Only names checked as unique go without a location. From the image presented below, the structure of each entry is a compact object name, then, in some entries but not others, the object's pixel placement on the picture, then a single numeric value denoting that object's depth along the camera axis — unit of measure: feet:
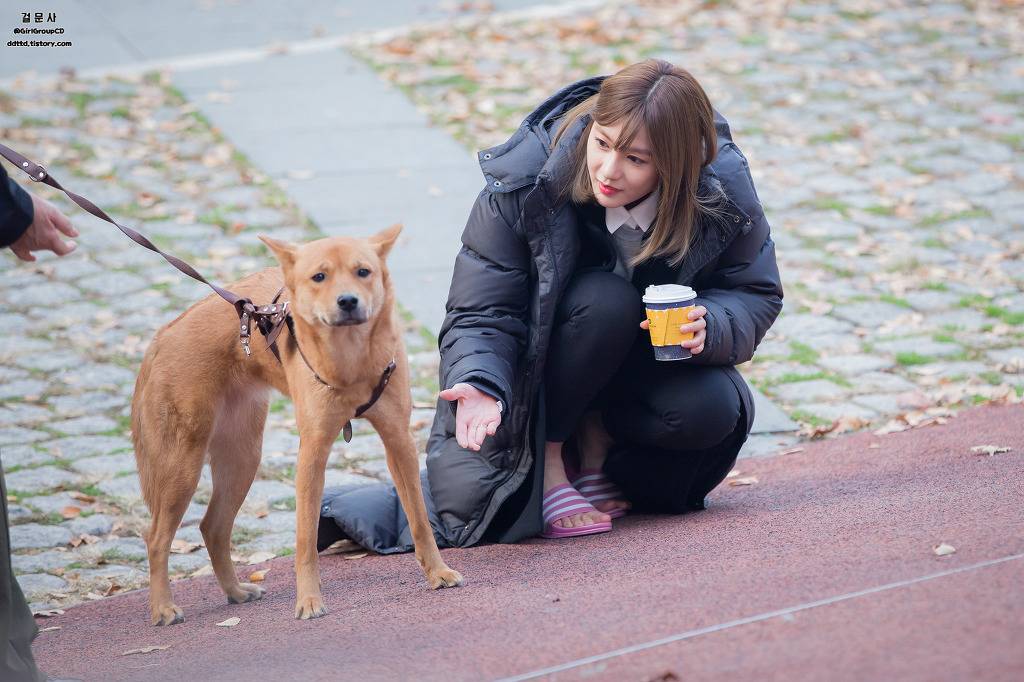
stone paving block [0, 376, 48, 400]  36.94
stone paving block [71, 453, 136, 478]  32.83
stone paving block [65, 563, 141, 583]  27.61
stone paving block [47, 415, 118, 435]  35.14
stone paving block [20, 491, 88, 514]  30.66
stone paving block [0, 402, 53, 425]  35.42
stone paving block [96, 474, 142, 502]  31.73
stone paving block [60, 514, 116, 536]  29.81
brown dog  21.89
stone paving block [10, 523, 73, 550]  28.91
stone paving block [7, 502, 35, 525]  30.07
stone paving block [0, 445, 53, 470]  32.99
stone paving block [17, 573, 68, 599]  26.86
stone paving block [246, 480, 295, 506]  31.76
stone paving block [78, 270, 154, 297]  44.50
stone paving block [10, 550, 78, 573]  27.86
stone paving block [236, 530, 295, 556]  29.32
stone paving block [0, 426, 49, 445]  34.14
